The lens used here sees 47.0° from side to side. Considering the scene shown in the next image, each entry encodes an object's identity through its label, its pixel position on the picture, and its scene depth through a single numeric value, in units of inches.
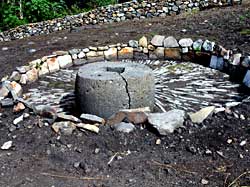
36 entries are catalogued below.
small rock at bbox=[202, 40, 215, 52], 174.9
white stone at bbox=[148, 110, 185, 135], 107.9
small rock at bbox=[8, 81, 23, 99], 136.2
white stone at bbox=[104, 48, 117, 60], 183.7
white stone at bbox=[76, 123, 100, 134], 109.0
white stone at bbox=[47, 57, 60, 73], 170.5
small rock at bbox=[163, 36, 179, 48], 182.6
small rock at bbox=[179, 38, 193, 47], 180.8
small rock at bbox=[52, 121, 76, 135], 109.2
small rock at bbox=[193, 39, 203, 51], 178.9
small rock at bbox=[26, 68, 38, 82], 158.1
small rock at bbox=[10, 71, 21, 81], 152.3
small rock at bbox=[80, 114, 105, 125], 112.2
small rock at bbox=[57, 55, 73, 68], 174.8
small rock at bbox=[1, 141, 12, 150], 105.8
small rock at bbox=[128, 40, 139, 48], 186.4
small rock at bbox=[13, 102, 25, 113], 121.0
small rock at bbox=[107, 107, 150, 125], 111.3
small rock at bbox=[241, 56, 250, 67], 154.9
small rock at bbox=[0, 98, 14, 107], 125.7
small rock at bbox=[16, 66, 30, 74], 156.1
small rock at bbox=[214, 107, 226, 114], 116.2
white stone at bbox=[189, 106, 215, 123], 112.8
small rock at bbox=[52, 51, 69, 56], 176.3
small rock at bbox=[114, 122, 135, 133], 109.0
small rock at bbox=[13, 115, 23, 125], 115.3
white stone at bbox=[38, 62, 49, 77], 166.4
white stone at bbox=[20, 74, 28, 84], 154.8
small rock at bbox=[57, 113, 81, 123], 112.6
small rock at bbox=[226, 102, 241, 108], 120.7
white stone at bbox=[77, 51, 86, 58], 180.7
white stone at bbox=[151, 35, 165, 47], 184.5
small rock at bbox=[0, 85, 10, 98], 133.5
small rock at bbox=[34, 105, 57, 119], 115.1
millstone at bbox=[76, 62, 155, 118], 121.6
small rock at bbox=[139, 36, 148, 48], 185.6
